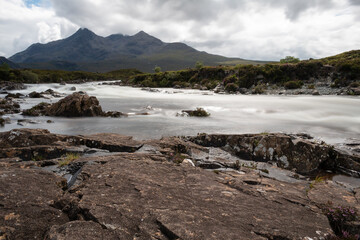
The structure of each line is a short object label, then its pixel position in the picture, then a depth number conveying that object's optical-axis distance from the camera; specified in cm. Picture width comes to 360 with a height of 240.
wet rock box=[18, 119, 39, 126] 1871
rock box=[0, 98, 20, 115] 2339
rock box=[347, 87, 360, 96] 3969
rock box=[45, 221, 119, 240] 389
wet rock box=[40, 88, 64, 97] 4174
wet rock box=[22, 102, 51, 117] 2268
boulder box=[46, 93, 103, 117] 2283
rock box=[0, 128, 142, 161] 959
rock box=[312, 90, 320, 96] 4272
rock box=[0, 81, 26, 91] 5503
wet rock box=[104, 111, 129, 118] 2322
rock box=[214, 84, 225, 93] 5469
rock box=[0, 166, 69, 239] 420
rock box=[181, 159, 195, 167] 850
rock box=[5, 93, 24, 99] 3719
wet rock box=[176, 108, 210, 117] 2392
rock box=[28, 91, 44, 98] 3876
